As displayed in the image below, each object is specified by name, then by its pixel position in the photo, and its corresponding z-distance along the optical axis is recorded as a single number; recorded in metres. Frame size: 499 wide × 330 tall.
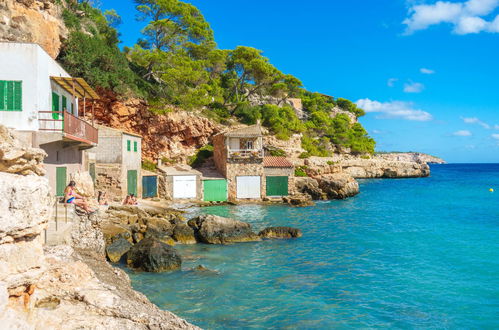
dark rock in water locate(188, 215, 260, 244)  19.55
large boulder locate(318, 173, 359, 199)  40.12
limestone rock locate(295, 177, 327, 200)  39.44
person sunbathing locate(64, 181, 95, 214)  14.43
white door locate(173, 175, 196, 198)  34.59
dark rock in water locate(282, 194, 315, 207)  34.16
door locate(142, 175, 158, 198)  32.47
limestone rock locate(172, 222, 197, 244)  19.66
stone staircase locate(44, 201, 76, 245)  11.71
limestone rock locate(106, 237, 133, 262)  15.45
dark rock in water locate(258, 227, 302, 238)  20.81
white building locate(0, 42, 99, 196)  14.70
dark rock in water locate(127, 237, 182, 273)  14.27
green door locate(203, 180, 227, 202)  35.44
